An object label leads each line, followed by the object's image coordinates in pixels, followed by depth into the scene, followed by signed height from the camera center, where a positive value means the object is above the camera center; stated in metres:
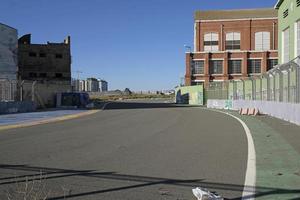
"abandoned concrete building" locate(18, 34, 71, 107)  78.31 +5.65
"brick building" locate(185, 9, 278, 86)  83.94 +9.26
